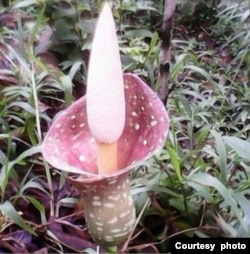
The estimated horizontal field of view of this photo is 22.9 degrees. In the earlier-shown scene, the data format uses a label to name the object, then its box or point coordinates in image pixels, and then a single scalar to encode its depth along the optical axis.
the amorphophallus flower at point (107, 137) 0.47
